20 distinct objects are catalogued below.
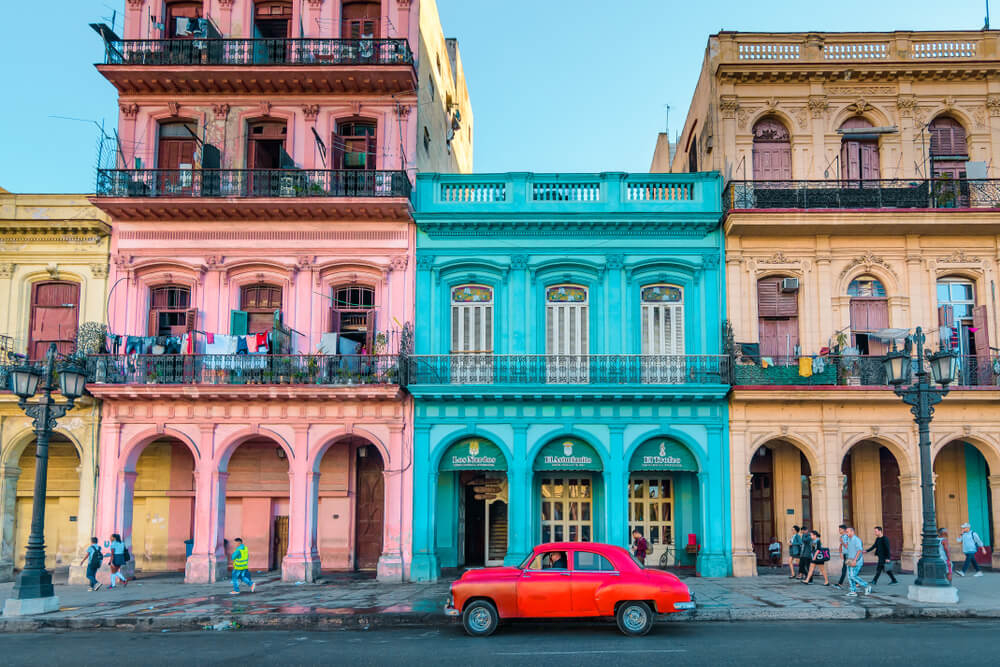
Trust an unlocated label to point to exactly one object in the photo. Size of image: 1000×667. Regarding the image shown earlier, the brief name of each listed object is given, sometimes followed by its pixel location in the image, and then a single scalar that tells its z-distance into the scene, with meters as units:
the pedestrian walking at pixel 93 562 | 20.14
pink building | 22.02
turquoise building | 21.91
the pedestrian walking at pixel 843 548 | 18.09
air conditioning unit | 22.36
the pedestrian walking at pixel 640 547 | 21.20
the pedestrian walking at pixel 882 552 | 18.88
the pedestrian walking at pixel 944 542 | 19.83
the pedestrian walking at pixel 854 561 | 17.55
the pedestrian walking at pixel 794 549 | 20.48
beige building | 21.73
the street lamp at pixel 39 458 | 16.59
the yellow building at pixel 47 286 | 23.34
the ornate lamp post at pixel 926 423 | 16.38
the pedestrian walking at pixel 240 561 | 18.75
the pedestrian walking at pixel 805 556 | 20.00
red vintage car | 13.55
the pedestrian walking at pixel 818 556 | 18.96
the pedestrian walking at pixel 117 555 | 20.75
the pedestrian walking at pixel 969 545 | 20.95
